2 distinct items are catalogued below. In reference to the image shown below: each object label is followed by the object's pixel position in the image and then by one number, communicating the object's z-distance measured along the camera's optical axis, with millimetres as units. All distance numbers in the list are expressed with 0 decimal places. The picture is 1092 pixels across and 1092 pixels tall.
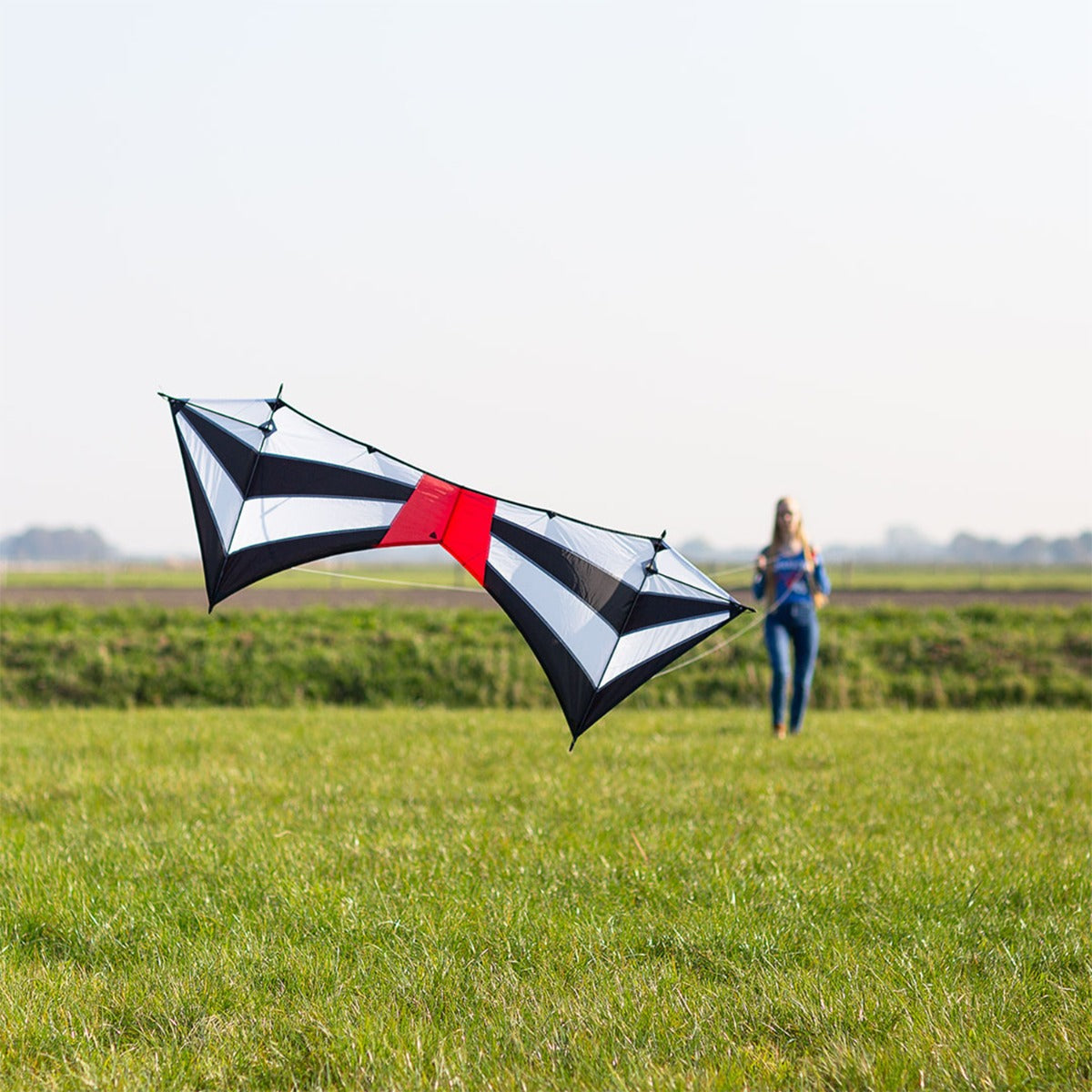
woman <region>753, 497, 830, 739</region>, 23609
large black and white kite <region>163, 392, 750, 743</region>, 10562
